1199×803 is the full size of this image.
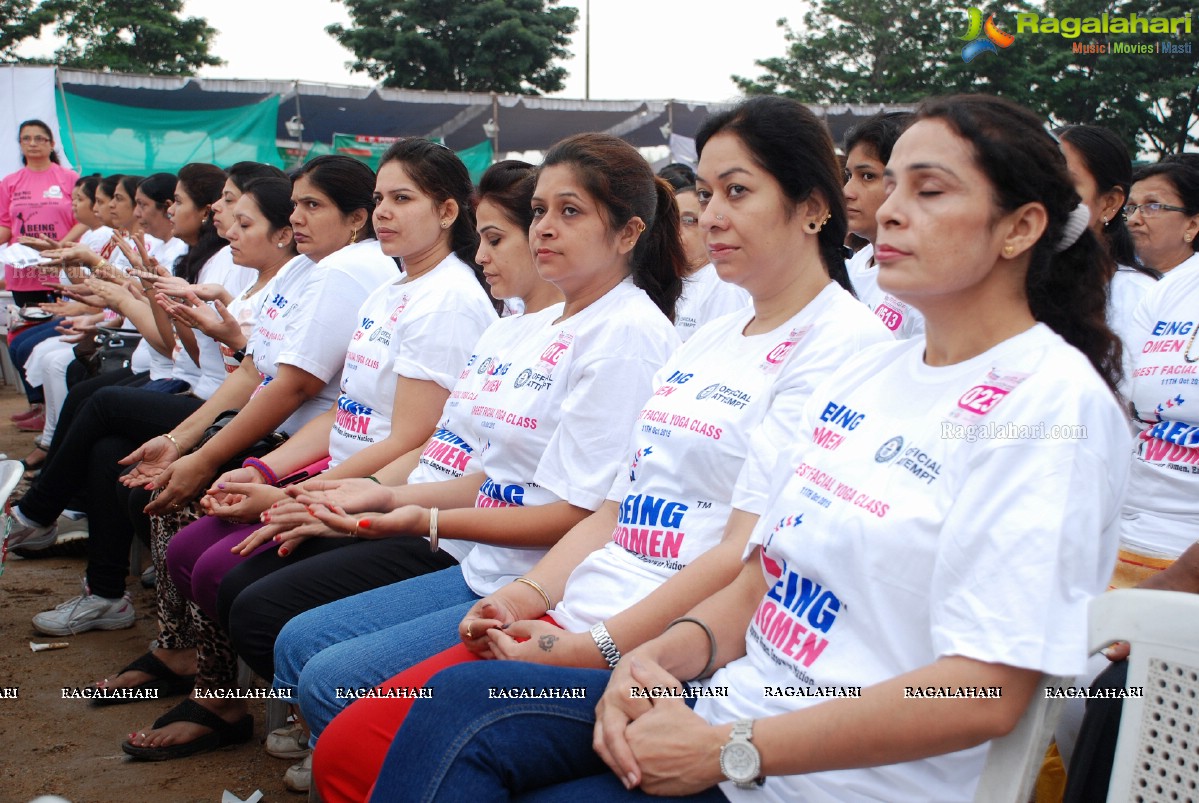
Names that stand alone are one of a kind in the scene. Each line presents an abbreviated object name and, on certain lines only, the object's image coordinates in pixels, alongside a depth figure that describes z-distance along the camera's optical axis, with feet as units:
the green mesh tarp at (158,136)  37.52
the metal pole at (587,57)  84.23
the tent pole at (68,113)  36.68
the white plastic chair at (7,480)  7.84
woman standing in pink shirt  28.86
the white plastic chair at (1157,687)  4.44
